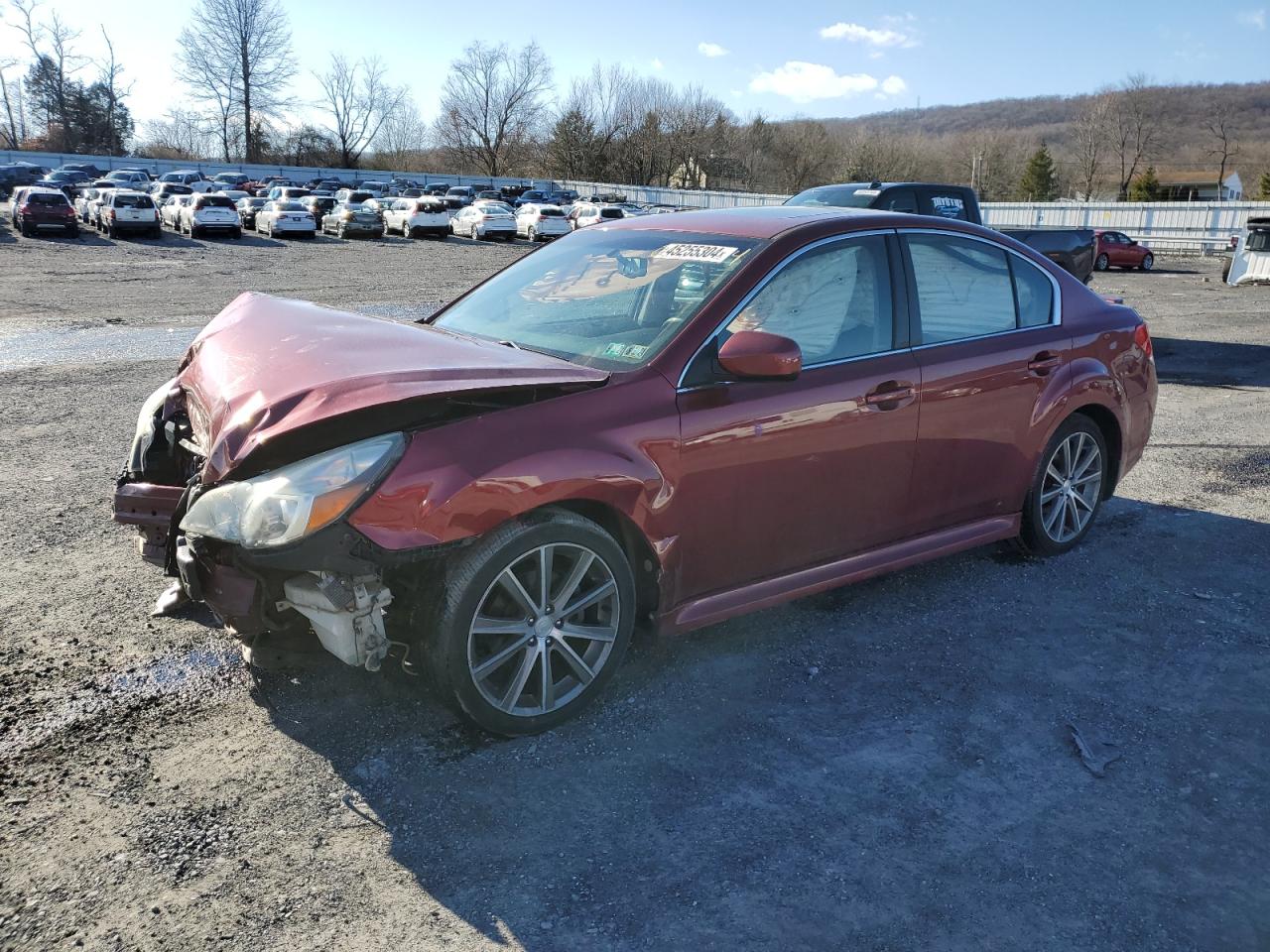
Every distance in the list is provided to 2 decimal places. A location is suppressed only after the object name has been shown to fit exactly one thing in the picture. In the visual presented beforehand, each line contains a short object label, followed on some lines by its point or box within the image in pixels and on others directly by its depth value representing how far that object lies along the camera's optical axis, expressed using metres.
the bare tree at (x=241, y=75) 89.75
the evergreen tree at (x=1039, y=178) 86.06
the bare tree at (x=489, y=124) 97.12
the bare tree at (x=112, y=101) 86.31
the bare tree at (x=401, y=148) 97.25
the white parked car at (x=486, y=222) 38.91
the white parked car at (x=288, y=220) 36.28
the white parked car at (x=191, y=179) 50.84
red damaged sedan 3.03
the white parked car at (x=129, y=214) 33.41
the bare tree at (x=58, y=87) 84.94
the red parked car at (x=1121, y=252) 30.75
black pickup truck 11.20
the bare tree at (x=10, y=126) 91.25
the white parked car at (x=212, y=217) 34.69
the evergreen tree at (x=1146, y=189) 86.38
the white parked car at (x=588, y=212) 35.59
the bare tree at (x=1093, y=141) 100.12
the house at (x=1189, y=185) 96.88
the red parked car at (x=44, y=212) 32.12
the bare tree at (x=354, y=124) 96.69
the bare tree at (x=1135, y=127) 99.31
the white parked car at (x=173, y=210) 37.16
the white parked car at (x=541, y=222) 38.56
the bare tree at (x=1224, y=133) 99.44
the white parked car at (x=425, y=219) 39.16
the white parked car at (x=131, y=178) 49.97
